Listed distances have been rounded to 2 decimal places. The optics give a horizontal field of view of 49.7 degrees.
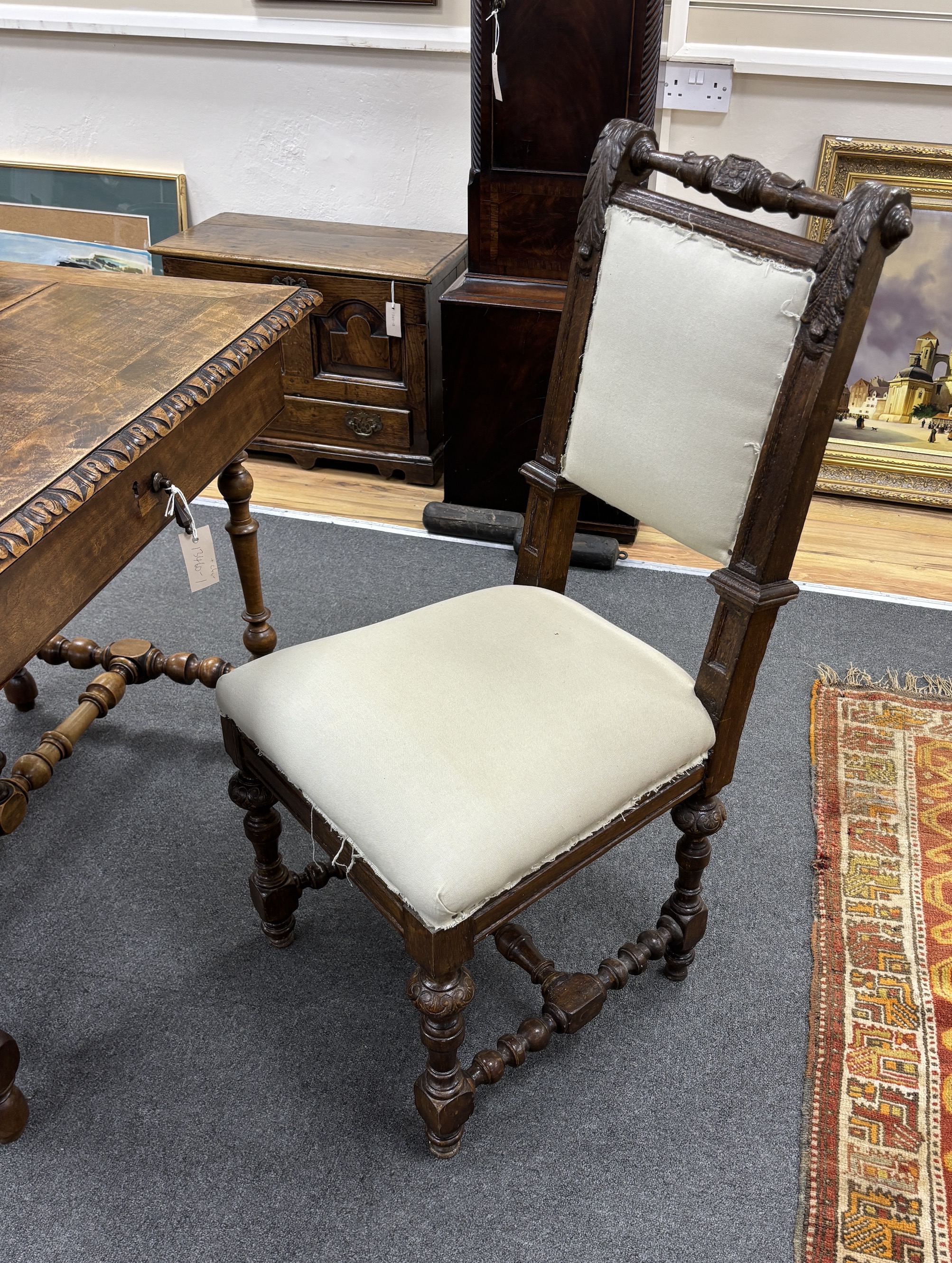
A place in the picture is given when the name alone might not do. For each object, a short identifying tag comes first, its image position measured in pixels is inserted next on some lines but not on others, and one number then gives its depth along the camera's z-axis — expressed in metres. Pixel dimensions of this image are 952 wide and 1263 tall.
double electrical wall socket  2.74
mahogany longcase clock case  2.33
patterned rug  1.36
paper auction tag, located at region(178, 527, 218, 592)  1.56
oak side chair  1.15
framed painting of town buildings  2.77
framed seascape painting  3.39
